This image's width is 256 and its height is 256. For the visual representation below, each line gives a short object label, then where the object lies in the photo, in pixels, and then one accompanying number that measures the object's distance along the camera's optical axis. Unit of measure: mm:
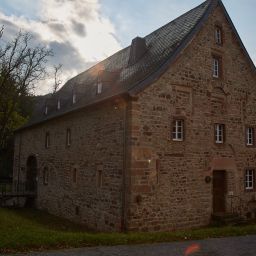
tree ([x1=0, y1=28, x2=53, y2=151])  23312
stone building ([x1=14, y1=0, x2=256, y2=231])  14703
